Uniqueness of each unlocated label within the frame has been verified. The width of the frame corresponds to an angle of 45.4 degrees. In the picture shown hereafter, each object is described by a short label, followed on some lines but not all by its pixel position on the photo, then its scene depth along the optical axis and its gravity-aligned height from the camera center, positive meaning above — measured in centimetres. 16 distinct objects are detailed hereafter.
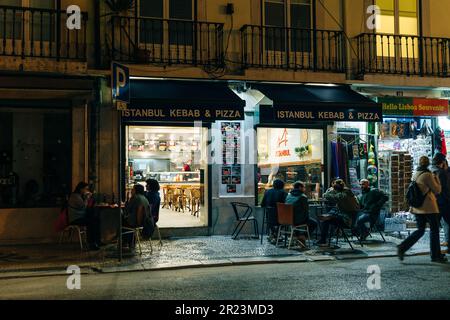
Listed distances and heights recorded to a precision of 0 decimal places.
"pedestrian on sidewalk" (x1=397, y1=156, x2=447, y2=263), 937 -76
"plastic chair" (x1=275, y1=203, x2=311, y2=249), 1077 -95
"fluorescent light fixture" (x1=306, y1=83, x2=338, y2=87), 1375 +226
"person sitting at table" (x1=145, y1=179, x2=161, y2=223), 1149 -44
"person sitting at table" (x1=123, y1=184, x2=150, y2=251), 1031 -66
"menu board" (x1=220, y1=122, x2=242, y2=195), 1332 +36
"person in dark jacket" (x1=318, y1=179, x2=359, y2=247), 1107 -79
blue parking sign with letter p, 921 +161
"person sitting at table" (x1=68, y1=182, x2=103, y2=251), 1086 -80
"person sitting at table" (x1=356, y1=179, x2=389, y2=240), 1190 -84
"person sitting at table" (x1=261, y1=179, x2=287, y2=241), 1158 -59
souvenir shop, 1382 +94
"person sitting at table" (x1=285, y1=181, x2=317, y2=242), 1085 -63
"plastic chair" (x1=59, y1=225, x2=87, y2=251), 1101 -124
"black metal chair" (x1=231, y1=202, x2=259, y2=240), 1234 -102
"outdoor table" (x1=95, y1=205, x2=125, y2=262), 941 -70
